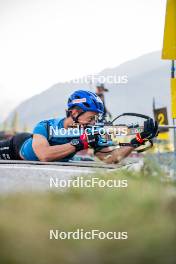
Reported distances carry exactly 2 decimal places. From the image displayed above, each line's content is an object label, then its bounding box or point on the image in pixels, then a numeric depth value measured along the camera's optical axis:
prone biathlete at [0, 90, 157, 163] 7.21
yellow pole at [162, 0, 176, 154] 7.17
